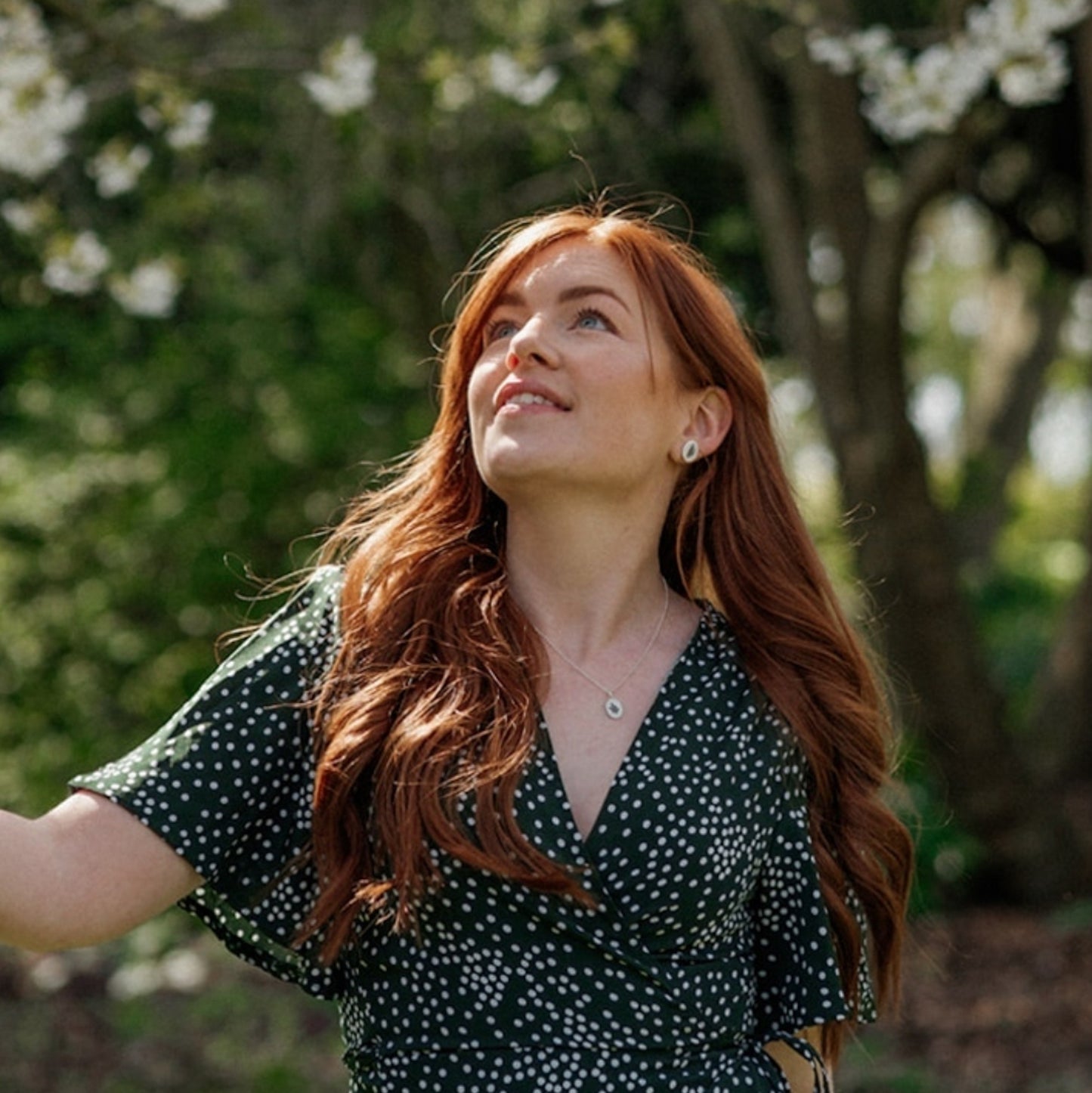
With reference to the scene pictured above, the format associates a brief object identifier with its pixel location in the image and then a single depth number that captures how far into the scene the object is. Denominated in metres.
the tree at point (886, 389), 6.54
